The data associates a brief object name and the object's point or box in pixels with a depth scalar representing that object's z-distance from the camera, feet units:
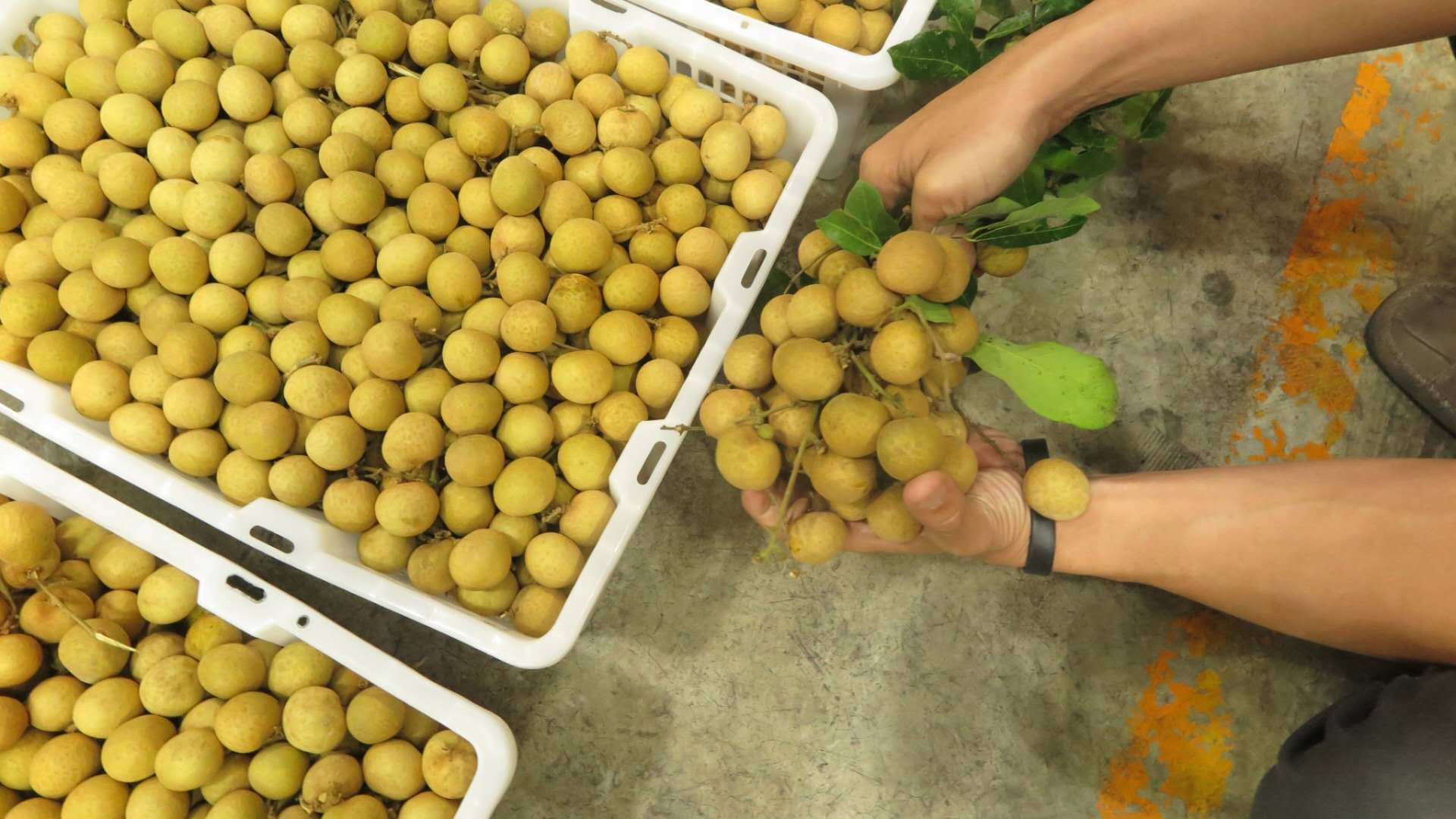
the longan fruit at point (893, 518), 3.03
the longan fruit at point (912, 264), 2.89
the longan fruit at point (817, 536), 3.26
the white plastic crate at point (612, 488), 3.30
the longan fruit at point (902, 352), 2.91
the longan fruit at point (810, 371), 2.94
